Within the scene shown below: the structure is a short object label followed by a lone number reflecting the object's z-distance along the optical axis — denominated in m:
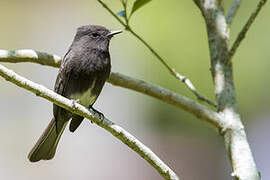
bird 8.26
